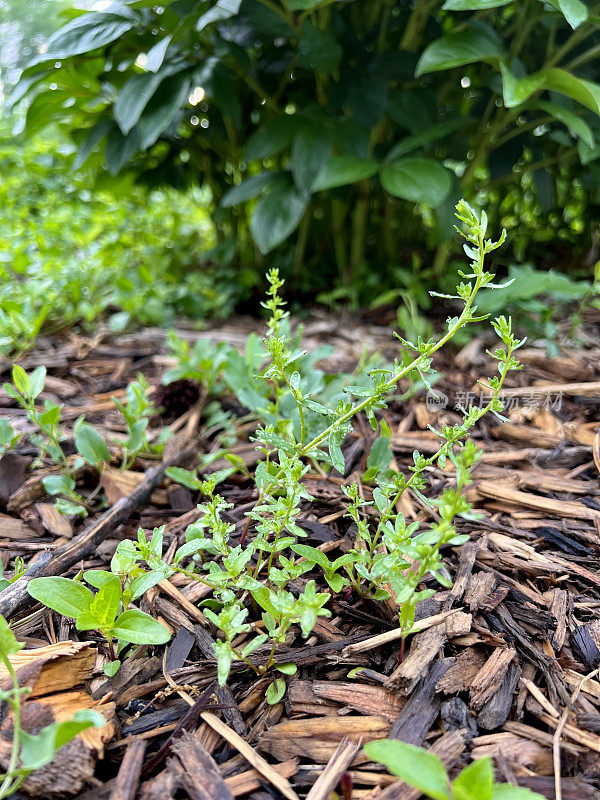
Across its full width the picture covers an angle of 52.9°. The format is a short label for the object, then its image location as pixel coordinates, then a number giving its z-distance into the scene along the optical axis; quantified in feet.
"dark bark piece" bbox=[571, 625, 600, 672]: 0.74
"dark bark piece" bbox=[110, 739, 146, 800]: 0.59
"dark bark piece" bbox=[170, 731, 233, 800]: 0.60
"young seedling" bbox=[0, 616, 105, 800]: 0.52
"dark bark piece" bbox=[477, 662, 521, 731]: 0.67
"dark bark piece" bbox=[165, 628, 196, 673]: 0.74
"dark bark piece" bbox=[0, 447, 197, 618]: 0.77
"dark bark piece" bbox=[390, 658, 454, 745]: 0.65
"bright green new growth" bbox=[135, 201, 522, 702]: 0.64
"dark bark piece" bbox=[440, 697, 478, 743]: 0.66
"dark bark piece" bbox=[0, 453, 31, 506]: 1.03
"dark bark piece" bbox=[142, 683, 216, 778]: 0.63
